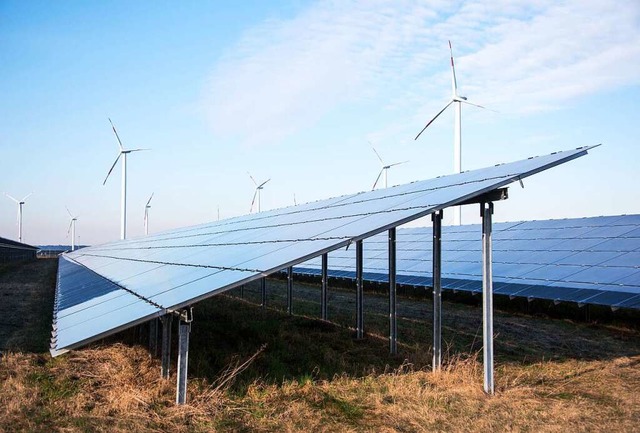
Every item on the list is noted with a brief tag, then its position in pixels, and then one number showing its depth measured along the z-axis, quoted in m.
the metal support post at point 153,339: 13.45
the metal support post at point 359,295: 16.92
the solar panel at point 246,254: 9.98
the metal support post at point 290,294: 21.91
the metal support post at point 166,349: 10.45
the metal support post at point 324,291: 20.72
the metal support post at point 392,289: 14.70
